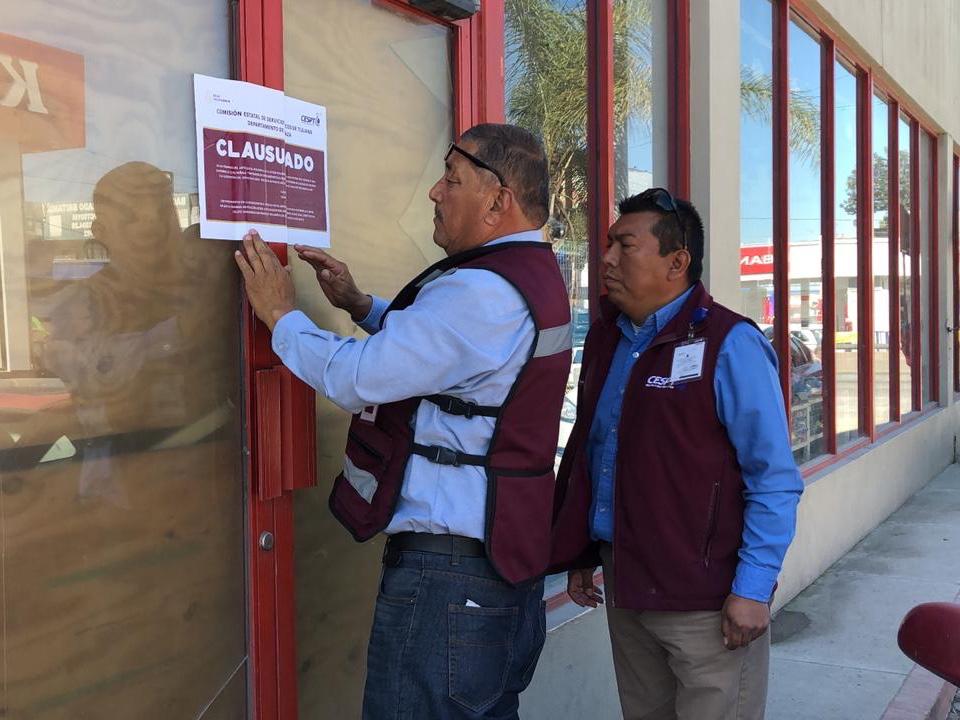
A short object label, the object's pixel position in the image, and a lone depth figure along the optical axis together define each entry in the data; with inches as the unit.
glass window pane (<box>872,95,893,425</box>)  349.1
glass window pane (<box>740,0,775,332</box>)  224.7
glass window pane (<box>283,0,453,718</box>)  104.0
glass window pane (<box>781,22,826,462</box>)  258.5
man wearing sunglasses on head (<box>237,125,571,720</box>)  78.4
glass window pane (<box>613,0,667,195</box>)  177.9
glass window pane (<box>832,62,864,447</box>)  300.2
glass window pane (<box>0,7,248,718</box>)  74.9
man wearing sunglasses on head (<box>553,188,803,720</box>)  95.5
